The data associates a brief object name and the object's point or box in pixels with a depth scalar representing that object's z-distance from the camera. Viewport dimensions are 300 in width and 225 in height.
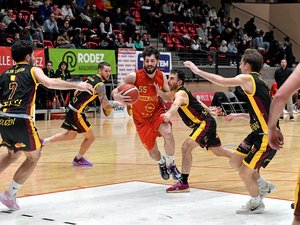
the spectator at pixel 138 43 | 21.98
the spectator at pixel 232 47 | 26.30
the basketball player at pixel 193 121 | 7.64
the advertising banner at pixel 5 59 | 16.61
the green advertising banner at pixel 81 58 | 17.94
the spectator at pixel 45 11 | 20.73
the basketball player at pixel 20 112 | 6.25
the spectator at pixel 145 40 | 22.56
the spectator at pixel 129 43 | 21.58
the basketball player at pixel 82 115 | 9.64
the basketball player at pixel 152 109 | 7.80
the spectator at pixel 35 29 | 18.66
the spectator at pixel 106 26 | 21.73
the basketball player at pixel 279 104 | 3.32
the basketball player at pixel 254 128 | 6.33
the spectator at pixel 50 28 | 19.66
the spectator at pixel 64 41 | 18.84
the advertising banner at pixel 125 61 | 19.17
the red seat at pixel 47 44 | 19.11
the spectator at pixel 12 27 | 18.47
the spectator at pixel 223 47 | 25.80
